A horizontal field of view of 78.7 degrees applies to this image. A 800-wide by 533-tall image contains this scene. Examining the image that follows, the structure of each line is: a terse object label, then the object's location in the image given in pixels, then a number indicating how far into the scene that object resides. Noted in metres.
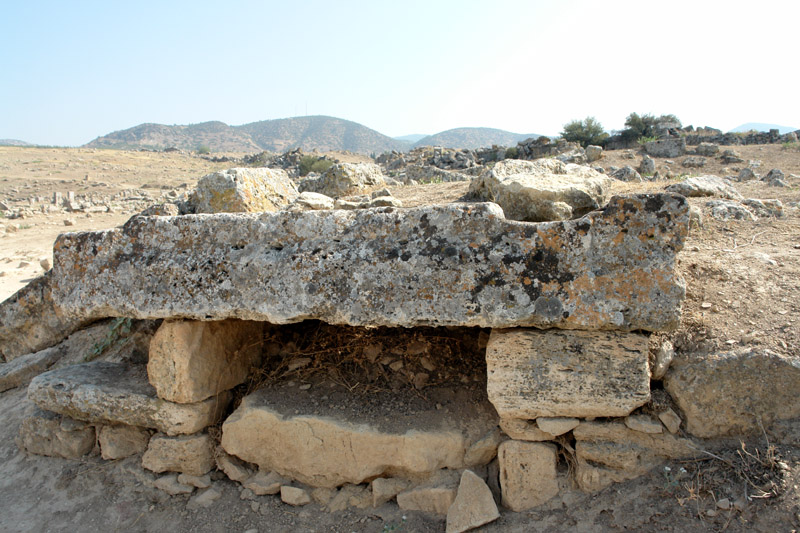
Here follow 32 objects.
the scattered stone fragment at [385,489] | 2.87
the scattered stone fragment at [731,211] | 3.83
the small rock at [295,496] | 2.97
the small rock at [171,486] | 3.12
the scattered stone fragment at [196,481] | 3.14
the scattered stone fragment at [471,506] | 2.57
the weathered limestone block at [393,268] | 2.30
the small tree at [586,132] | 22.18
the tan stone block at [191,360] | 3.02
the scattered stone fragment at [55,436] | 3.40
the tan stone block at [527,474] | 2.62
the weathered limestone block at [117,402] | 3.13
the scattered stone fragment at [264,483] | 3.04
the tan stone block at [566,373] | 2.43
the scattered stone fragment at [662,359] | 2.53
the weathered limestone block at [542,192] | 3.32
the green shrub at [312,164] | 19.97
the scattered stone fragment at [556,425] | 2.56
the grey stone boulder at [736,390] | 2.31
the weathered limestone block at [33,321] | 3.85
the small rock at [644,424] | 2.46
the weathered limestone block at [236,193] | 3.68
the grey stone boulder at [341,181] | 5.74
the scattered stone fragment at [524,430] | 2.64
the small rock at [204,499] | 3.05
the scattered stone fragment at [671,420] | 2.46
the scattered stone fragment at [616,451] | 2.46
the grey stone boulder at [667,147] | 16.03
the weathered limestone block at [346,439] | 2.81
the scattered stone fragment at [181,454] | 3.15
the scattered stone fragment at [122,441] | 3.34
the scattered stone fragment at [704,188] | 4.61
